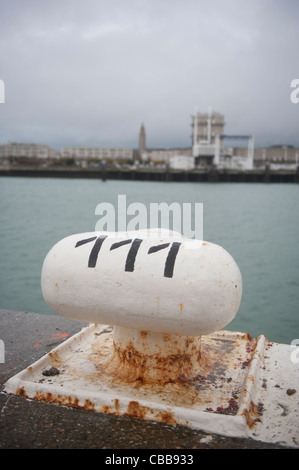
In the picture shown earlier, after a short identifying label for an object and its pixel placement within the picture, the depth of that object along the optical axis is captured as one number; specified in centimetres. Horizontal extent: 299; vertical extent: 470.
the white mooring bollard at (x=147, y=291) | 265
